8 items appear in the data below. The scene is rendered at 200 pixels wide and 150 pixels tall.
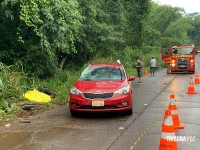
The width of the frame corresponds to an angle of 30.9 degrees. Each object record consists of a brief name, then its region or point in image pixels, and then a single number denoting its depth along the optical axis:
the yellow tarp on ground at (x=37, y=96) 12.91
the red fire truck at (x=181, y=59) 31.48
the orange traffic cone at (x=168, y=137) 5.52
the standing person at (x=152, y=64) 29.33
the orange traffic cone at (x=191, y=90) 16.28
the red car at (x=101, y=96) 9.92
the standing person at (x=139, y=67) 23.50
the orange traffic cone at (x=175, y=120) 8.69
